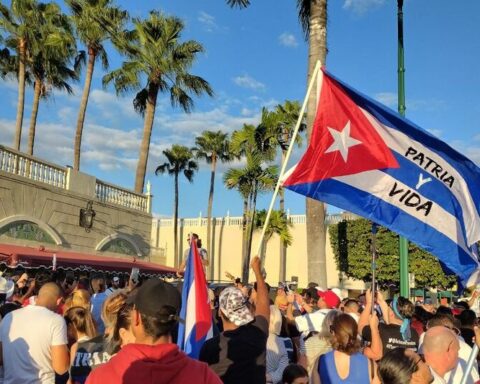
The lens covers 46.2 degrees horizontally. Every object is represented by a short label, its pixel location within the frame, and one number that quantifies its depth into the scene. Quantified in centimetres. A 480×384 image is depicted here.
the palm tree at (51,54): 2453
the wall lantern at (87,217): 2061
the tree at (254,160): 3341
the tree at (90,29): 2458
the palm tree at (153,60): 2712
